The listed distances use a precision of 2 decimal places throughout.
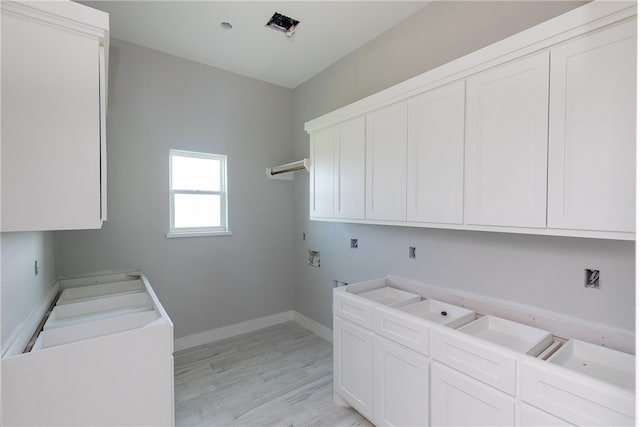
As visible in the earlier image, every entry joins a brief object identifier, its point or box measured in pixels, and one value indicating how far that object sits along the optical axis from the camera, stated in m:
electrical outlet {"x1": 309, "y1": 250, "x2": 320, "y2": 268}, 3.70
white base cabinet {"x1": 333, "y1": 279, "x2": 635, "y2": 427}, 1.22
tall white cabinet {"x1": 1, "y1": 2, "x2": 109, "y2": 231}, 1.13
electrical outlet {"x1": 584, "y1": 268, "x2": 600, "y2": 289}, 1.61
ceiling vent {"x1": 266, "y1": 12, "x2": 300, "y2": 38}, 2.62
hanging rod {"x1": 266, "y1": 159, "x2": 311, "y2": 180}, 3.19
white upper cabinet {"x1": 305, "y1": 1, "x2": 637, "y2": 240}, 1.26
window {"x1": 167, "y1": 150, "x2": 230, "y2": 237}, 3.36
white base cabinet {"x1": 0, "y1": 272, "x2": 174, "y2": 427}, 1.25
